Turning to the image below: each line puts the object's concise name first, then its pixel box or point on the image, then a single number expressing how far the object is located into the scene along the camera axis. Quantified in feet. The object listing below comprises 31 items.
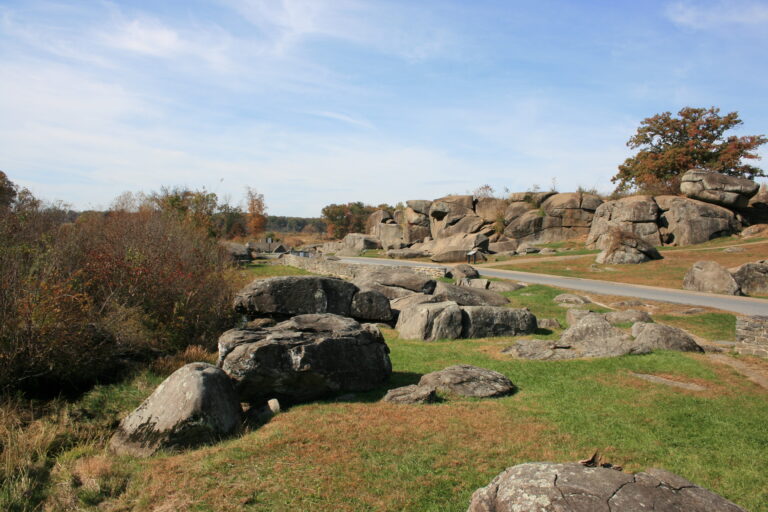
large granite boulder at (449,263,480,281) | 92.38
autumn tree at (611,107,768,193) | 145.89
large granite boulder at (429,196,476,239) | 164.96
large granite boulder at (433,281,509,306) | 64.03
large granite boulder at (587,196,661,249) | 126.93
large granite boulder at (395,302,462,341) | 50.85
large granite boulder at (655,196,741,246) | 120.98
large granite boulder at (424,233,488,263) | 136.46
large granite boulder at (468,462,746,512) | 12.06
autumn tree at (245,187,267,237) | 245.65
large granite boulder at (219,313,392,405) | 29.12
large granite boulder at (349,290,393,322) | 55.72
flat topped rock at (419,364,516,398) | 31.89
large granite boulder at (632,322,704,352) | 42.57
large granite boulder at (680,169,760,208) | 124.36
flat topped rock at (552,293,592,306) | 70.18
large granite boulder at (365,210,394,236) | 200.13
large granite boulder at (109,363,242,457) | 24.06
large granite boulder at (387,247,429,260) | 152.97
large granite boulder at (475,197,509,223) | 164.96
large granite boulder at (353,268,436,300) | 67.62
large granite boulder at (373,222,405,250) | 183.21
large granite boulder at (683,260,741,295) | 74.54
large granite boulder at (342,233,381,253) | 185.78
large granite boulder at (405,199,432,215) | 181.48
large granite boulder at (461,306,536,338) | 51.85
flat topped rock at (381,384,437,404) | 29.99
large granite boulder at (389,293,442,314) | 59.98
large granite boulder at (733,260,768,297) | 73.51
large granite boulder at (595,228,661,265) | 103.76
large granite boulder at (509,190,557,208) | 163.12
